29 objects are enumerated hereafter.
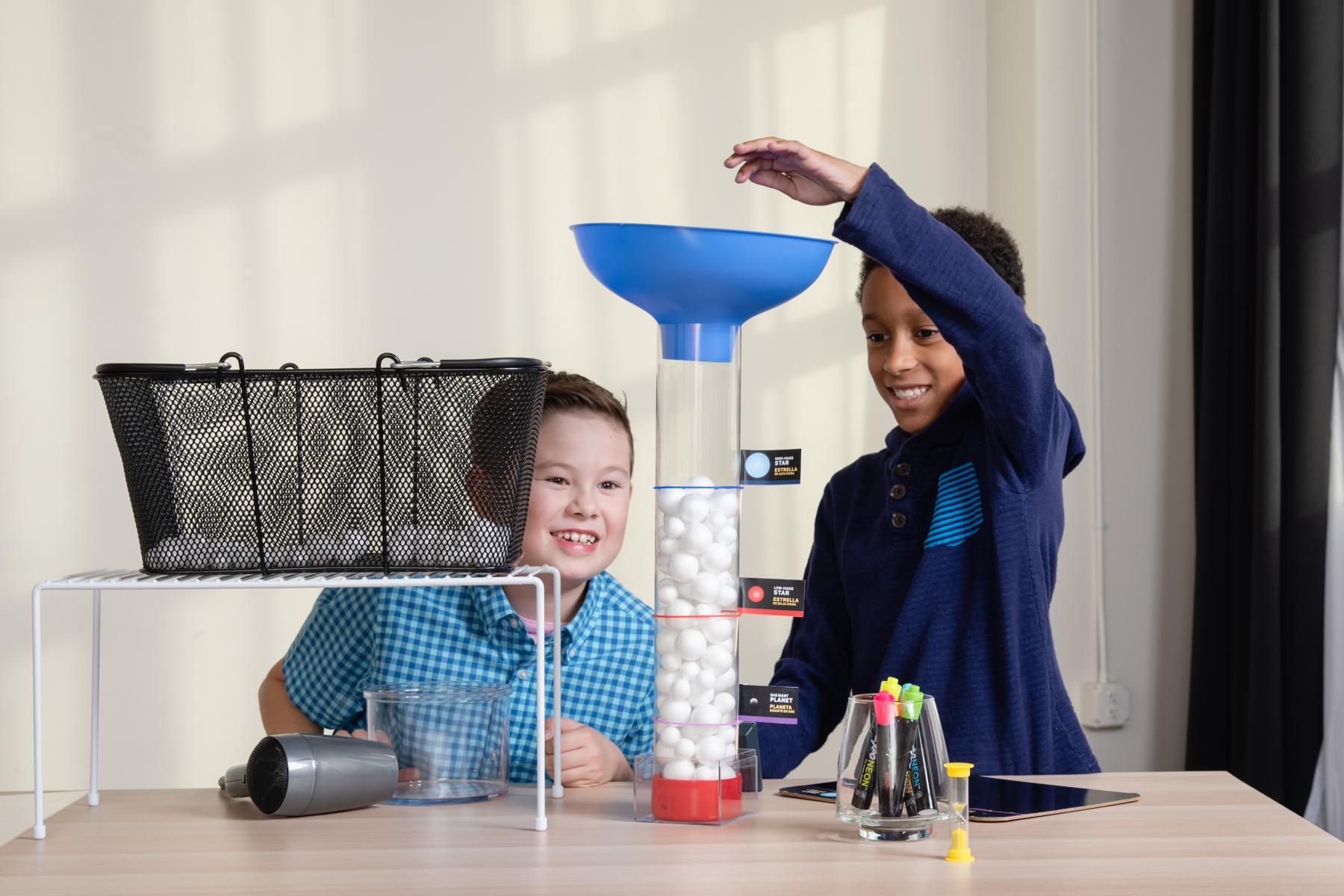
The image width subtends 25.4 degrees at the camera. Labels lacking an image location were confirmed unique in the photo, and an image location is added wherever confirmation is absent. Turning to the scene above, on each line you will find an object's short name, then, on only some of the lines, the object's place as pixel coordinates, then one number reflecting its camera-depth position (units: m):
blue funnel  2.77
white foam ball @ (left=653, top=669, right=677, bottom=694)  2.78
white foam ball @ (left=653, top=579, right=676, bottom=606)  2.77
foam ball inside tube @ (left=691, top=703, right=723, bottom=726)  2.77
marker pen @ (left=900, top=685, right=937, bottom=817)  2.72
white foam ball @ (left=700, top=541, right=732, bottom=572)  2.77
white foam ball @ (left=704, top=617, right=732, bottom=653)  2.77
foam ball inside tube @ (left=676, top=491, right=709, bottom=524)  2.78
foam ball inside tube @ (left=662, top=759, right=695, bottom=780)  2.78
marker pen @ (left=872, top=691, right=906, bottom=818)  2.72
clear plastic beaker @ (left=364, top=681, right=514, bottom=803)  2.91
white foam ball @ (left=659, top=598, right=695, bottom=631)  2.77
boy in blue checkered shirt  3.13
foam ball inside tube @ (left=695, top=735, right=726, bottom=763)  2.78
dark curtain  4.43
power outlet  5.22
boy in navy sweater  2.93
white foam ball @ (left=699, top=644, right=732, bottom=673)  2.77
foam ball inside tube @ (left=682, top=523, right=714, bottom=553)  2.78
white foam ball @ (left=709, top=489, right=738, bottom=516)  2.79
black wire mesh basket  2.83
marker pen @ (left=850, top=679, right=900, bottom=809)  2.73
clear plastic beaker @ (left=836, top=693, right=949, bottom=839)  2.72
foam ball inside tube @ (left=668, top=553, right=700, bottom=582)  2.77
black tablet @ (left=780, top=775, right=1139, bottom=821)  2.81
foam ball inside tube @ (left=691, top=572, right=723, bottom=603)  2.77
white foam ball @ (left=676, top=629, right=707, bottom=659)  2.77
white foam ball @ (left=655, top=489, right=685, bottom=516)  2.79
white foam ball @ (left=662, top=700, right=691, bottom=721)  2.77
